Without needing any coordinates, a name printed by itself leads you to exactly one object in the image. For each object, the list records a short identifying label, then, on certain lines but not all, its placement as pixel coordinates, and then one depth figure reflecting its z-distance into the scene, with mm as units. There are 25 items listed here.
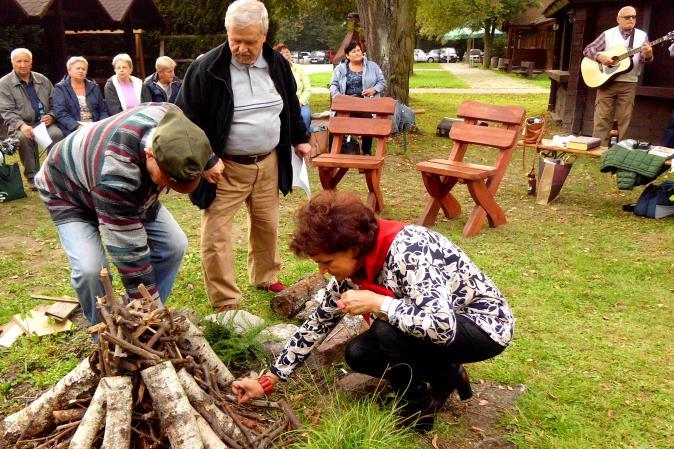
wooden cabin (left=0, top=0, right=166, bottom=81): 13492
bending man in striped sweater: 2568
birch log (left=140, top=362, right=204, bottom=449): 2445
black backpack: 6504
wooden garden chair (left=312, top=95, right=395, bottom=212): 6615
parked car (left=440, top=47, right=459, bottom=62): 58344
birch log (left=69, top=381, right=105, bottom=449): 2432
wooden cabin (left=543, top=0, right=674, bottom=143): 10664
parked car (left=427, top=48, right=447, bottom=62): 58125
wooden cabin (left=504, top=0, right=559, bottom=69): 35219
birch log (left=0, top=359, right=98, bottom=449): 2658
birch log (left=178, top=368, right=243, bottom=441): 2633
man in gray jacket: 7930
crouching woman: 2514
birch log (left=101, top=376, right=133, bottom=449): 2396
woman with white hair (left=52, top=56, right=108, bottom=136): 8016
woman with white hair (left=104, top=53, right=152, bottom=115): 8391
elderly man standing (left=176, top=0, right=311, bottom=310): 3838
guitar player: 9078
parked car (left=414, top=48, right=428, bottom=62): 57812
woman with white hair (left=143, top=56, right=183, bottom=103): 8602
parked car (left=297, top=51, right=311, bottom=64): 61731
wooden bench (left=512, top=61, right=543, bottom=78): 31969
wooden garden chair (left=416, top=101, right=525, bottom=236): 6082
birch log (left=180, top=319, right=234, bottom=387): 2898
